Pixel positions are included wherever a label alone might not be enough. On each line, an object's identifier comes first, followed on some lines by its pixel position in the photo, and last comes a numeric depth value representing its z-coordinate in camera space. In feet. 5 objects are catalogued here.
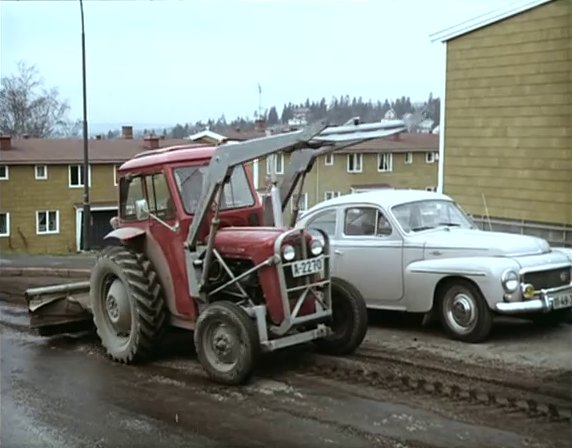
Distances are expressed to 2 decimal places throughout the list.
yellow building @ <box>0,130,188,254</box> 114.42
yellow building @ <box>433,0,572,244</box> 40.06
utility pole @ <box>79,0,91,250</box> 66.53
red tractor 23.11
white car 26.84
